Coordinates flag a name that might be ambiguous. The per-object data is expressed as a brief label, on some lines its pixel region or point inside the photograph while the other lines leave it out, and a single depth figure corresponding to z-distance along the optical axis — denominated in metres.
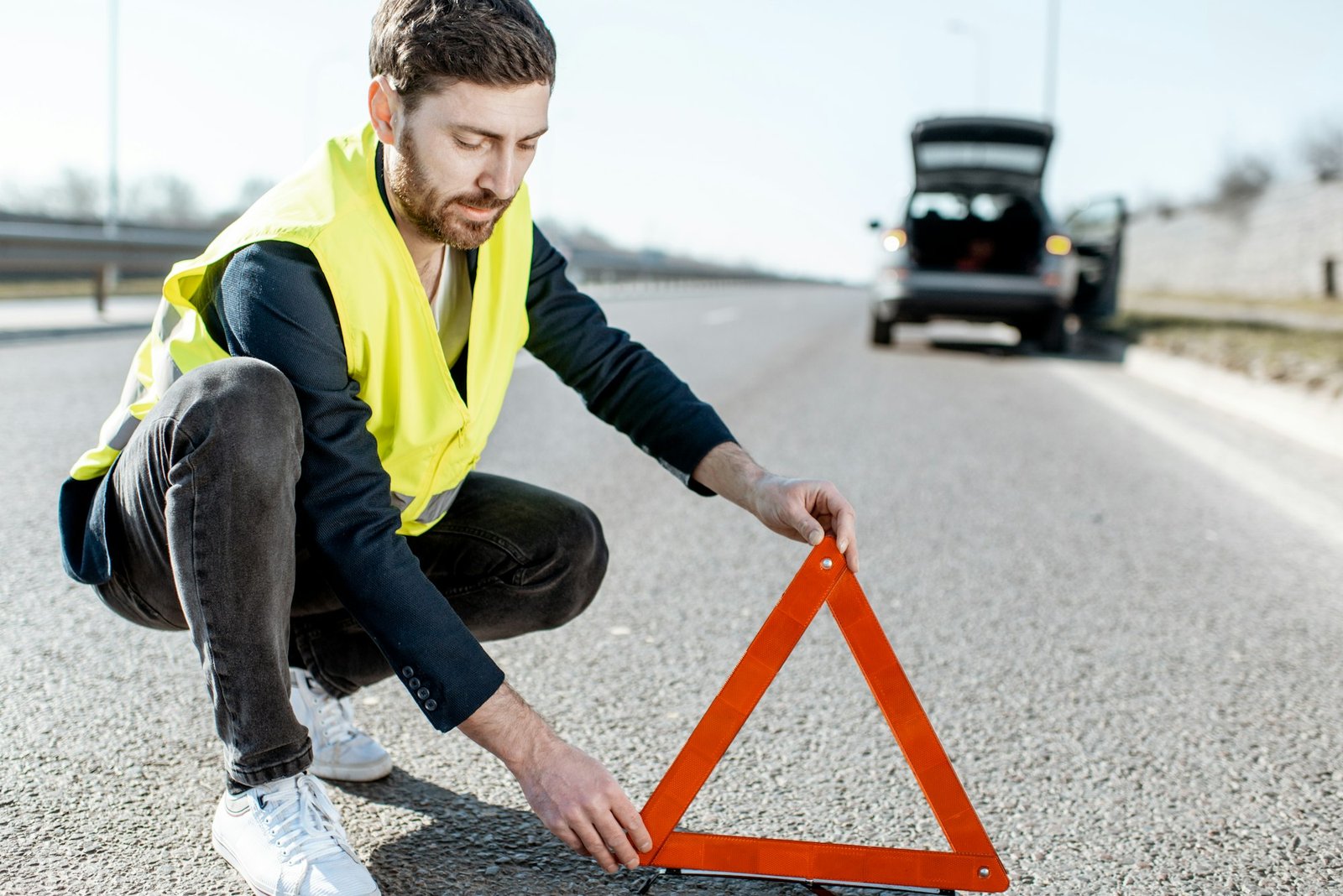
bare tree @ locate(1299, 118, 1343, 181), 42.12
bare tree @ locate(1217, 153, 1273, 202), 42.06
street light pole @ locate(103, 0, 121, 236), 22.56
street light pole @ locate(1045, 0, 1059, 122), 25.75
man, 1.69
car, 12.48
